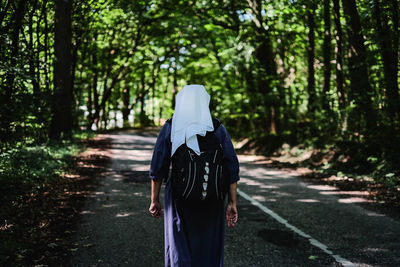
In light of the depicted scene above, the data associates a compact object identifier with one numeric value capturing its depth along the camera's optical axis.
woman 2.83
